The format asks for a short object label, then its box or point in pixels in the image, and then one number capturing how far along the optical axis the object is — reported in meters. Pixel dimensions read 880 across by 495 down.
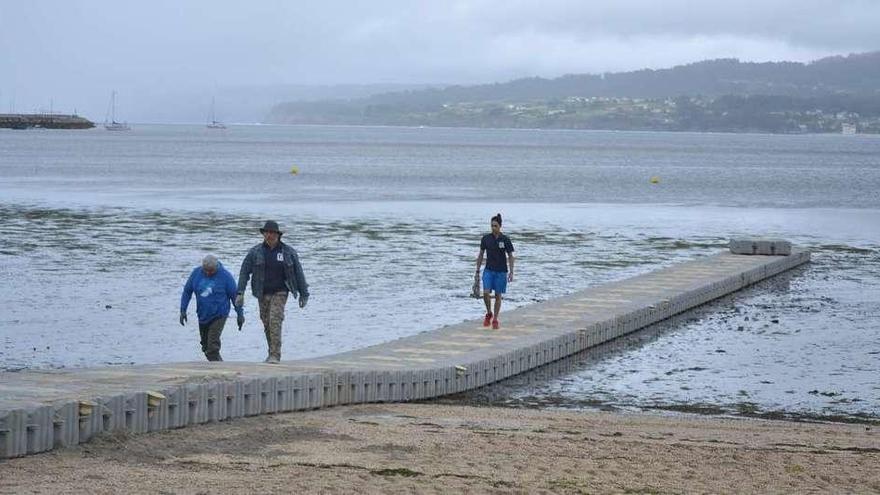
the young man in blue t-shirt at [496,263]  23.16
